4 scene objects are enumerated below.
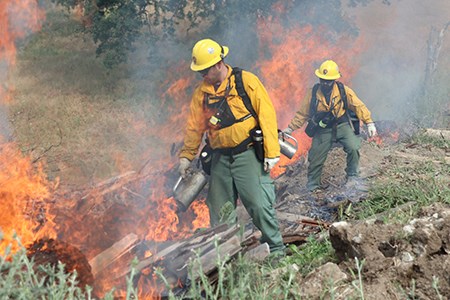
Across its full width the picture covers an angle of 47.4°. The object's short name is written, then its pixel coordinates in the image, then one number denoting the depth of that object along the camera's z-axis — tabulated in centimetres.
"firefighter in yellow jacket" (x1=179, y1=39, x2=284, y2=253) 497
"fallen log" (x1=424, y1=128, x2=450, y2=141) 884
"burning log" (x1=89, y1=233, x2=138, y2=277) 455
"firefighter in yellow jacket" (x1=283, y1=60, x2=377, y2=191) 738
